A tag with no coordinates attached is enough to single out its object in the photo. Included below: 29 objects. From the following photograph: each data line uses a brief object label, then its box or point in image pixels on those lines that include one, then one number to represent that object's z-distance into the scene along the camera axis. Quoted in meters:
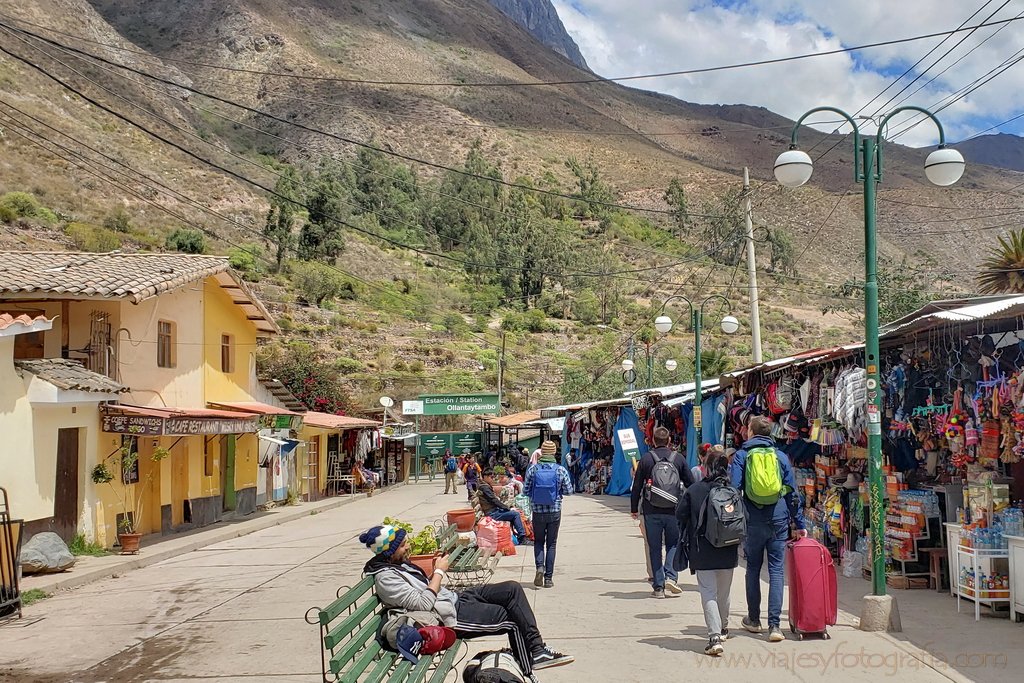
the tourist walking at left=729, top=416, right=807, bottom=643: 7.79
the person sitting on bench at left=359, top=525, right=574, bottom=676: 6.15
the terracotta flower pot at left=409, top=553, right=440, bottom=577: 9.89
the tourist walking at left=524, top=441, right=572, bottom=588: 10.96
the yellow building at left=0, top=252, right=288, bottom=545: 16.92
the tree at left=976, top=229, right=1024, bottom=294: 18.56
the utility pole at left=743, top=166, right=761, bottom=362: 21.81
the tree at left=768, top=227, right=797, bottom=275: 78.12
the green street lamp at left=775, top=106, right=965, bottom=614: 8.47
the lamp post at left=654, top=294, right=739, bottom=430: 18.42
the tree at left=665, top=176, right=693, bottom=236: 99.44
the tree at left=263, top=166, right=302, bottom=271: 63.97
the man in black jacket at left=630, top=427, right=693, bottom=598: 9.90
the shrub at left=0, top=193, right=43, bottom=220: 51.78
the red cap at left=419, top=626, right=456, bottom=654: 6.07
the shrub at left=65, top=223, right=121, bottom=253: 50.50
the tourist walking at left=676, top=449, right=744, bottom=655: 7.39
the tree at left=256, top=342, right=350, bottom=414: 40.81
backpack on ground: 5.68
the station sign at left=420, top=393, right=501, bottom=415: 40.31
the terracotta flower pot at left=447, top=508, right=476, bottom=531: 16.70
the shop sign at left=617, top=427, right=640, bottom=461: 21.11
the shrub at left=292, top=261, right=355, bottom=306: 60.16
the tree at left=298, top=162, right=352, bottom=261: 66.69
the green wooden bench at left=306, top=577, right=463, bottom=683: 5.21
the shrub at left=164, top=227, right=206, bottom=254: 56.50
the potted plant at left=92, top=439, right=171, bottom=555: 16.41
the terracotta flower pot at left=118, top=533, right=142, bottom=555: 16.30
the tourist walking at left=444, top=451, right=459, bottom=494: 35.34
